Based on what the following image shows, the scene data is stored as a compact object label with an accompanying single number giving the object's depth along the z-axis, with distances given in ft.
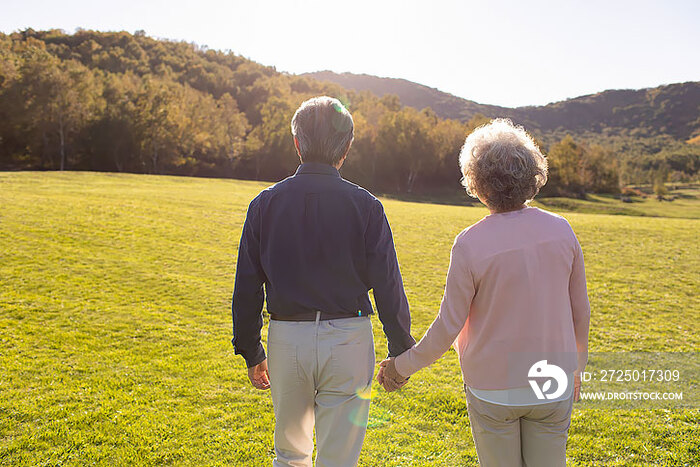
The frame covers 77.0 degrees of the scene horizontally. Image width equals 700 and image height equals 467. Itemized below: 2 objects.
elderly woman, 7.63
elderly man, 8.52
